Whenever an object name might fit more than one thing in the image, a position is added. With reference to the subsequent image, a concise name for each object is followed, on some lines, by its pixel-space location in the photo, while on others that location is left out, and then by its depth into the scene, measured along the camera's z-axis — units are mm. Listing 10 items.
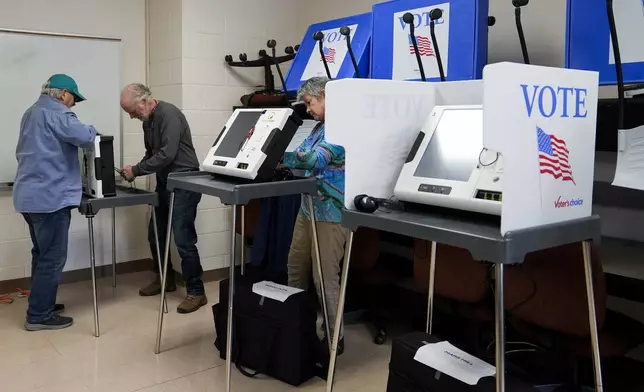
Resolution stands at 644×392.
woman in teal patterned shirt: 2584
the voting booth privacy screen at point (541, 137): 1507
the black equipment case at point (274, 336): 2578
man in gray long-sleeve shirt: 3529
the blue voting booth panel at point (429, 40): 2602
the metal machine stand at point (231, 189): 2336
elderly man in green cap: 3166
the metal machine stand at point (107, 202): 3211
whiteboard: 3809
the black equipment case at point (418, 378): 1762
